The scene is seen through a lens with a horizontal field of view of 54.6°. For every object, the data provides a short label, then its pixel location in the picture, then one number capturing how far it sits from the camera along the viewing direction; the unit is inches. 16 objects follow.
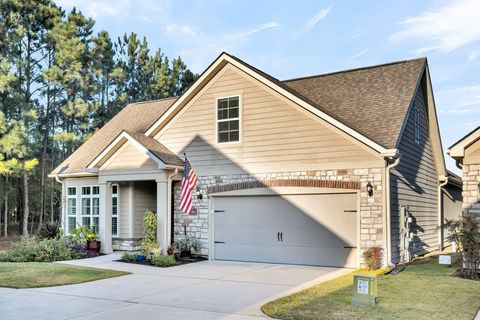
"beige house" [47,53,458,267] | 498.3
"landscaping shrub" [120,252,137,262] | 542.8
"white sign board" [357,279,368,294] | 298.4
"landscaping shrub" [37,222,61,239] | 764.0
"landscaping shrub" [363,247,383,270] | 468.8
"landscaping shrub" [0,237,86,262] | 562.6
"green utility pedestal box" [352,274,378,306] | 296.8
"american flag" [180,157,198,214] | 531.8
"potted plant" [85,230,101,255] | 618.8
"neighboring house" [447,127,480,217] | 442.6
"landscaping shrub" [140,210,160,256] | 552.5
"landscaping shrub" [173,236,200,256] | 576.7
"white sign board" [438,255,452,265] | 482.9
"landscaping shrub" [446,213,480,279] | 404.2
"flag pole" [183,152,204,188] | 590.6
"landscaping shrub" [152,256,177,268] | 510.9
